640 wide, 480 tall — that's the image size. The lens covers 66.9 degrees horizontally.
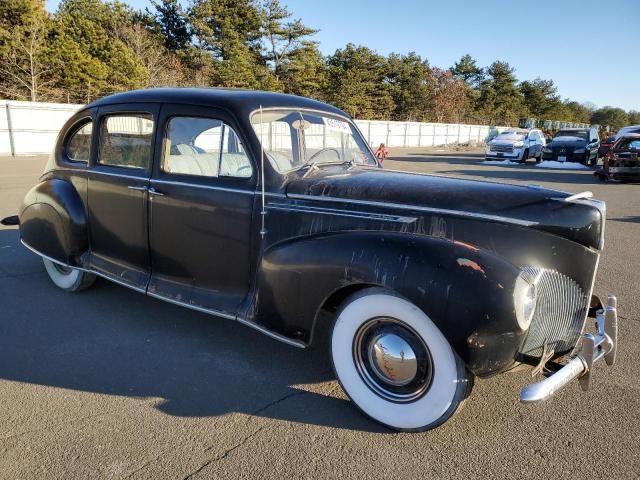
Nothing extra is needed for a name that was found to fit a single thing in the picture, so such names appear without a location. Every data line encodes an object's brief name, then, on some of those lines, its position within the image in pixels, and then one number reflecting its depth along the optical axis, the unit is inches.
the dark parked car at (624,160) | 553.9
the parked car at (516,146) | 834.2
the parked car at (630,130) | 688.7
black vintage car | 92.8
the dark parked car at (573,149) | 813.2
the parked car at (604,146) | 762.2
